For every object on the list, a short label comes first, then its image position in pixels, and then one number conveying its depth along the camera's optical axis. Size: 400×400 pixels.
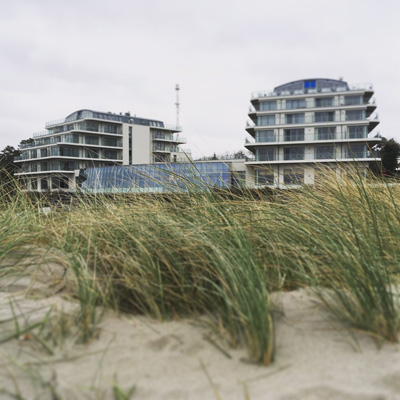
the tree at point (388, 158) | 26.47
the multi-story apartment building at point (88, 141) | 58.50
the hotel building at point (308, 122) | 41.88
